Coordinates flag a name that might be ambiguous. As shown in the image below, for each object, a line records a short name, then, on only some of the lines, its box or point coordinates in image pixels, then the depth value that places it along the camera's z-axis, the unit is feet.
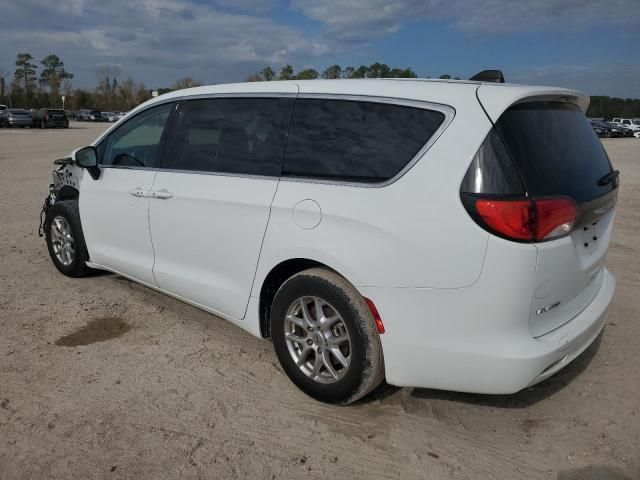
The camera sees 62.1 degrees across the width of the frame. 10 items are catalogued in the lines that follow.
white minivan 8.14
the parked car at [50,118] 137.91
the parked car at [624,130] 173.06
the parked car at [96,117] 217.97
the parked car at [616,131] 171.01
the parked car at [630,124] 178.50
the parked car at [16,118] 135.03
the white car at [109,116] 220.64
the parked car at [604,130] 164.99
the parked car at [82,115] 223.61
